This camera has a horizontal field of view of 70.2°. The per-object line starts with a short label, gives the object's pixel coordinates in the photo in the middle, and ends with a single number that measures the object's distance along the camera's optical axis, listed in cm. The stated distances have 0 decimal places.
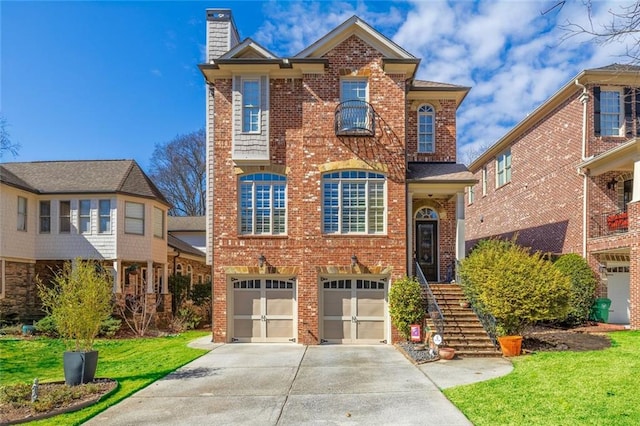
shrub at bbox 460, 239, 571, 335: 1148
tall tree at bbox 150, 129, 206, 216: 4275
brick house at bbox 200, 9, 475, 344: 1452
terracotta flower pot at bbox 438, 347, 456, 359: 1120
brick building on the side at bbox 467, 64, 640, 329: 1491
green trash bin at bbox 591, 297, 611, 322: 1505
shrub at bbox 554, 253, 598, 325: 1507
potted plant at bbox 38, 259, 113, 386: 905
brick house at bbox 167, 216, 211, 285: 2542
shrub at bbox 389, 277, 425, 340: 1345
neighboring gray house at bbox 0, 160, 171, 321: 1833
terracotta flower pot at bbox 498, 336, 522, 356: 1134
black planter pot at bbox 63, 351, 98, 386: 902
